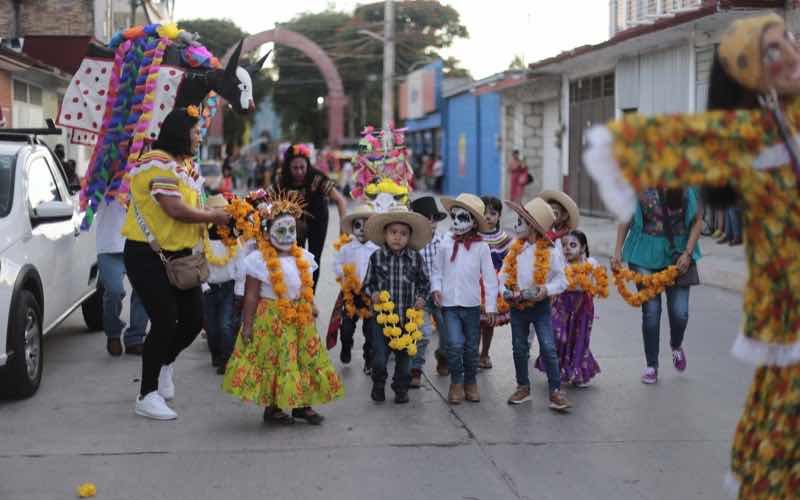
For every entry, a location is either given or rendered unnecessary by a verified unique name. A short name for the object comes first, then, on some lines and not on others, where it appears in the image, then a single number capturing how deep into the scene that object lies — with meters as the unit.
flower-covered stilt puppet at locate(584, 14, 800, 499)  3.46
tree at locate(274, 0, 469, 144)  61.12
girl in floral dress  6.65
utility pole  38.09
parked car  7.18
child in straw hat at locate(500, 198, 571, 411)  7.22
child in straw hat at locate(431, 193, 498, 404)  7.36
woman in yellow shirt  6.70
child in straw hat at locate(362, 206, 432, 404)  7.42
